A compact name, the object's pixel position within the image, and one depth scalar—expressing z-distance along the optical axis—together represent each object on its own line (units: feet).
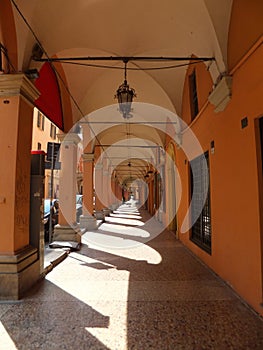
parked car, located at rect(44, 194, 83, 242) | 28.39
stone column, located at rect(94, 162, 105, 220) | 48.87
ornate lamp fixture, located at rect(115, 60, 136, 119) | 15.69
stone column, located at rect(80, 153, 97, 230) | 33.94
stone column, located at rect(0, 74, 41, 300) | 11.73
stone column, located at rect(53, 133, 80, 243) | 23.53
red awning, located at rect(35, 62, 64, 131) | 16.72
